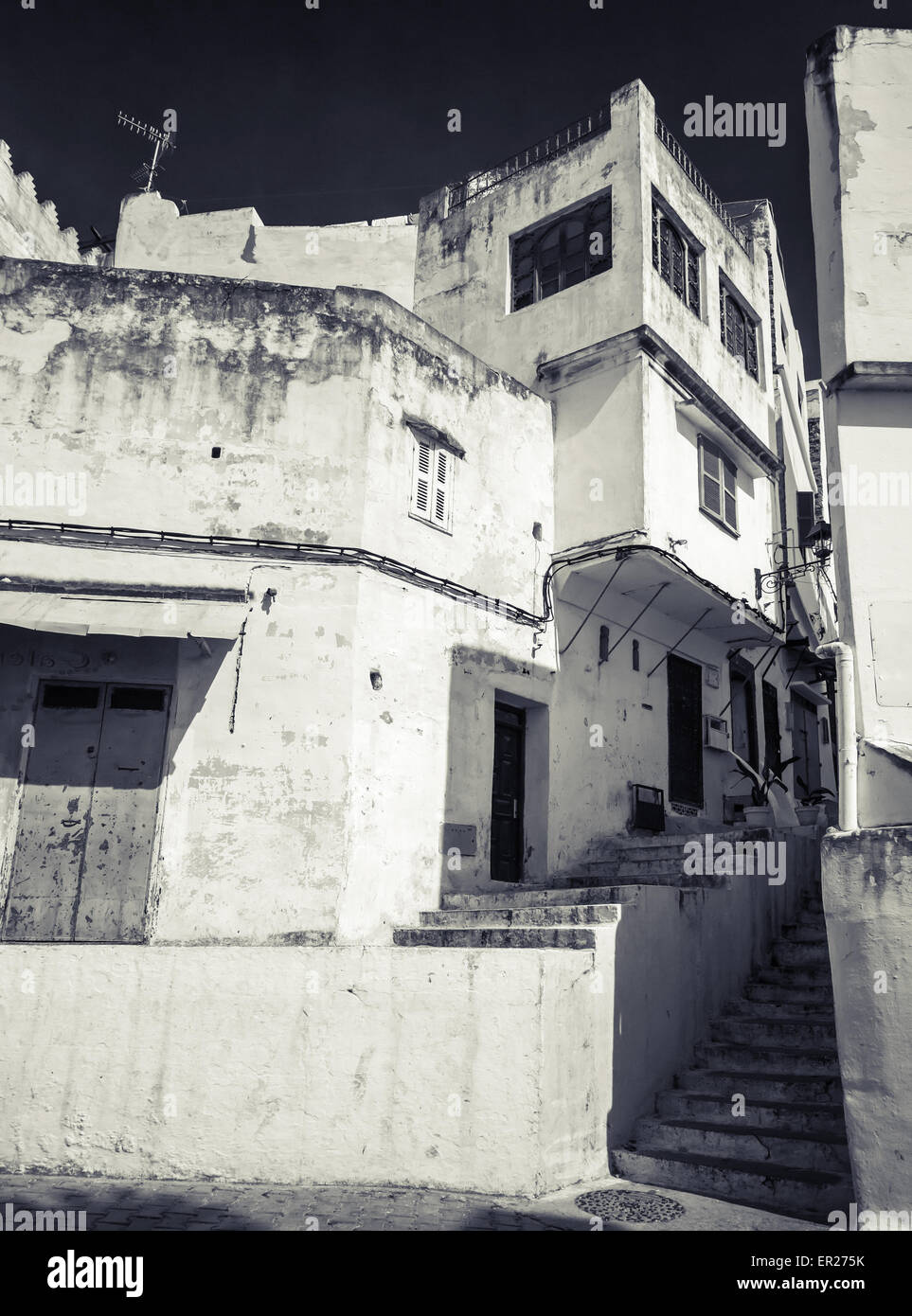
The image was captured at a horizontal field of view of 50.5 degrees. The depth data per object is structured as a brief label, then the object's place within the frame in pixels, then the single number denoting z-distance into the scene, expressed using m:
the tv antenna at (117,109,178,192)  18.23
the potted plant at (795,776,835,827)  14.75
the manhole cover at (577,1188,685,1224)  6.34
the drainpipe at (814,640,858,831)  6.08
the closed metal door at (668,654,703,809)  14.15
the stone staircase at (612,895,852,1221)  6.65
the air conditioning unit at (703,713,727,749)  14.88
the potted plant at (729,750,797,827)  14.09
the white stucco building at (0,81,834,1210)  7.21
